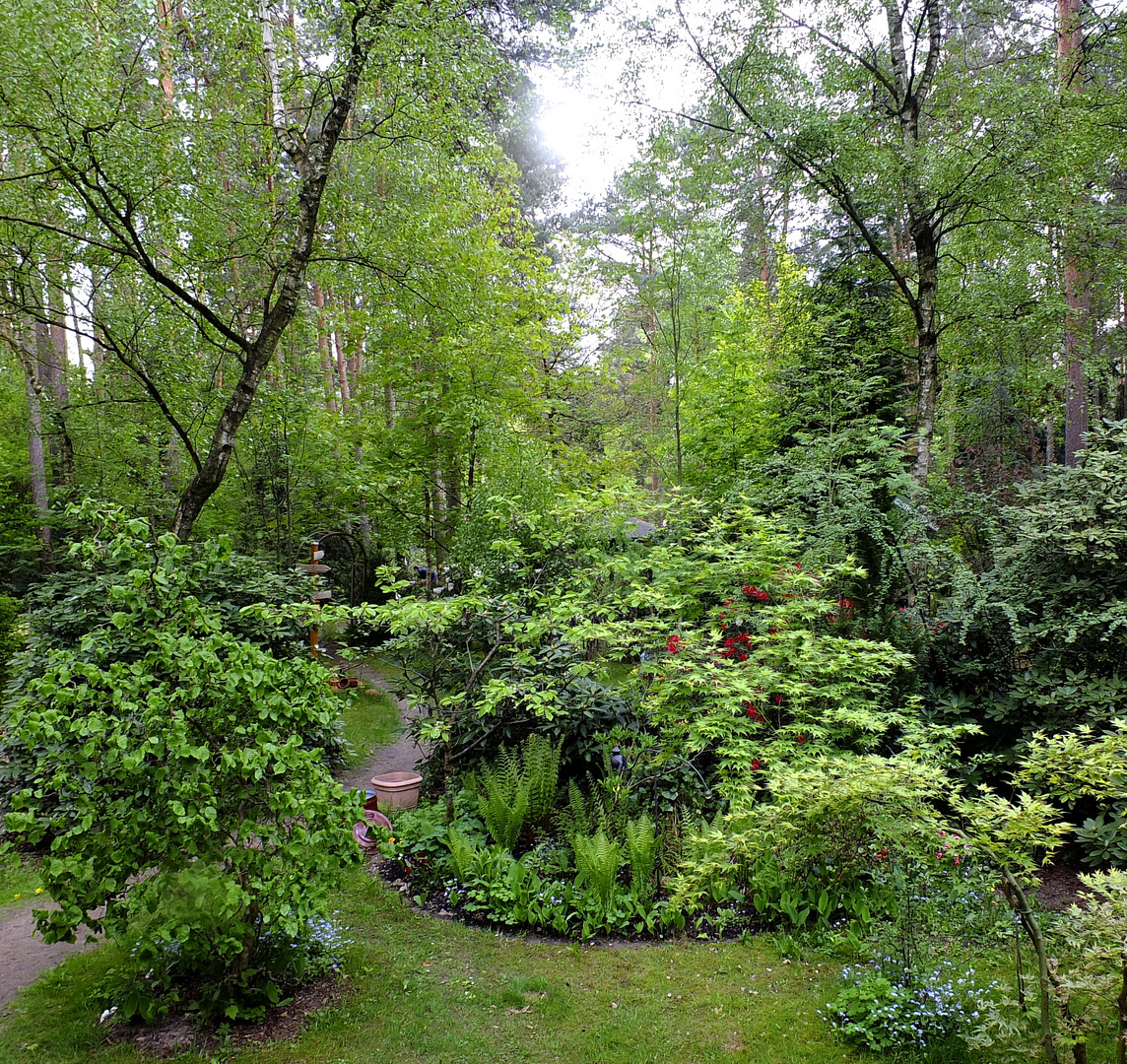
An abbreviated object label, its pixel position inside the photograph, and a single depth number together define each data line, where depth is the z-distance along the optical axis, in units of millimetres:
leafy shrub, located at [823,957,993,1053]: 2420
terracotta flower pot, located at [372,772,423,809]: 4953
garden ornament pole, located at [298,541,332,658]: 6207
